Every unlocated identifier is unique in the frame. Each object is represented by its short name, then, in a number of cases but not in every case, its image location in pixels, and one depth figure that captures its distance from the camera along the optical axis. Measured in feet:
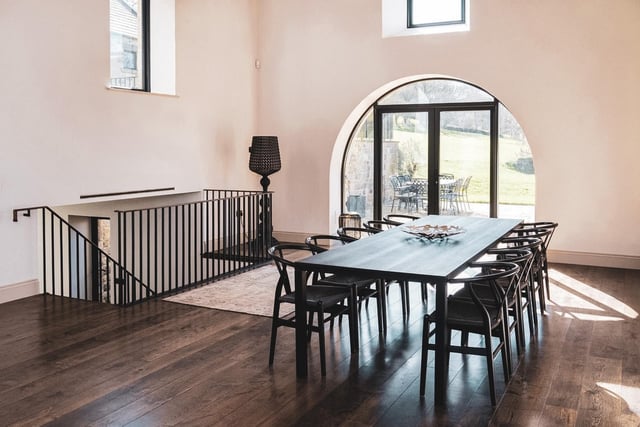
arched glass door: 28.32
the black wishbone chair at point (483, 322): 11.95
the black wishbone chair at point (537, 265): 16.56
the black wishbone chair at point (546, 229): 18.08
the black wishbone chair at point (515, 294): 13.79
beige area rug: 18.60
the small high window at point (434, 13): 28.19
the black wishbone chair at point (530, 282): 15.46
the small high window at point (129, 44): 23.79
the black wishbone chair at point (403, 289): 17.29
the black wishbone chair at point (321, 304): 13.30
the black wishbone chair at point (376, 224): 19.12
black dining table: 11.85
